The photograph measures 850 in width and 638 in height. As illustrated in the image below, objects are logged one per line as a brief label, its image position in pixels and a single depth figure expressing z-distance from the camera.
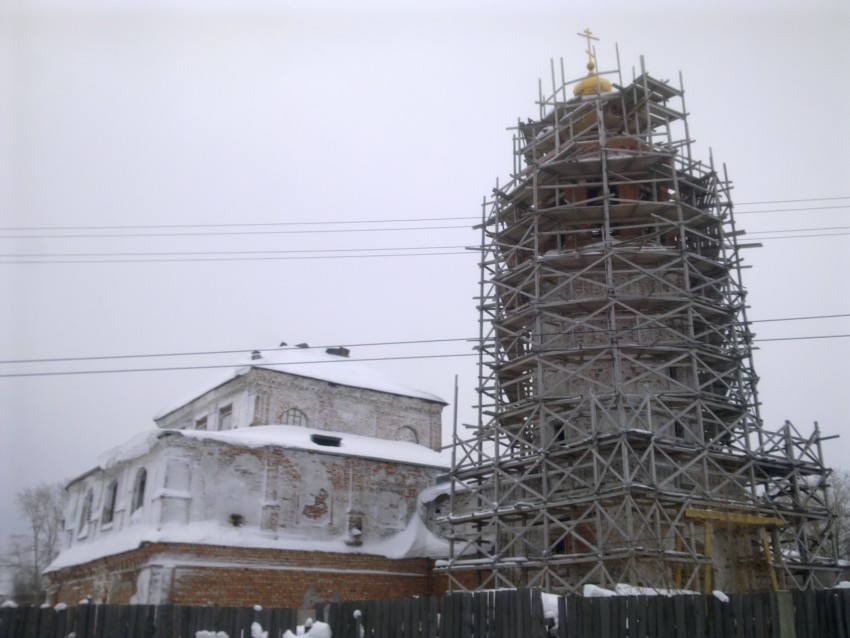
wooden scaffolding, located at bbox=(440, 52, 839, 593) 19.72
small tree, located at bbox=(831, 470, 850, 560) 34.25
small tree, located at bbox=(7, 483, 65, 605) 44.66
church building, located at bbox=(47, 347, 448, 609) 22.86
